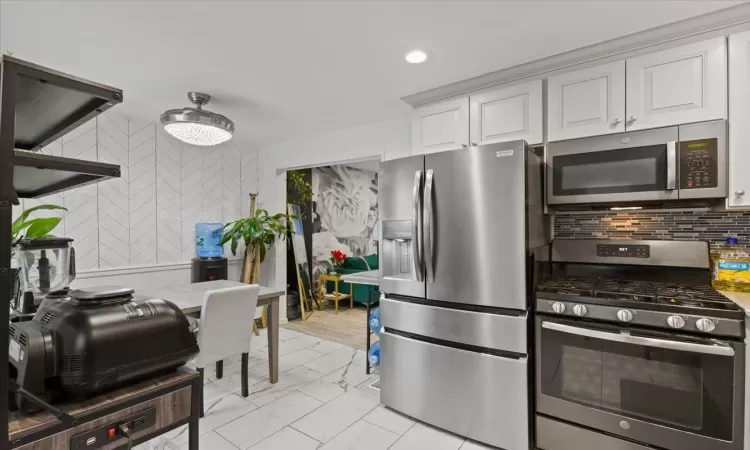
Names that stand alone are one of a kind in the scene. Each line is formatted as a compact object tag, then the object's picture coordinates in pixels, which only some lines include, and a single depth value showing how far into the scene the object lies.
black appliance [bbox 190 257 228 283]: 4.08
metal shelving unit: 0.72
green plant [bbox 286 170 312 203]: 5.32
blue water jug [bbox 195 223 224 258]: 4.28
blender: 1.15
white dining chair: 2.42
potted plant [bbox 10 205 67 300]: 1.30
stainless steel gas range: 1.58
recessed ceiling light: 2.19
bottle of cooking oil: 1.92
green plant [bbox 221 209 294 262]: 4.27
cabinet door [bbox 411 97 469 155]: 2.58
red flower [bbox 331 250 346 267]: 5.87
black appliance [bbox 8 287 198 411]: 0.87
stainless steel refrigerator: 2.01
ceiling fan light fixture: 2.74
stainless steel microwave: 1.82
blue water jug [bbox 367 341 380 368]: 3.03
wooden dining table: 2.80
